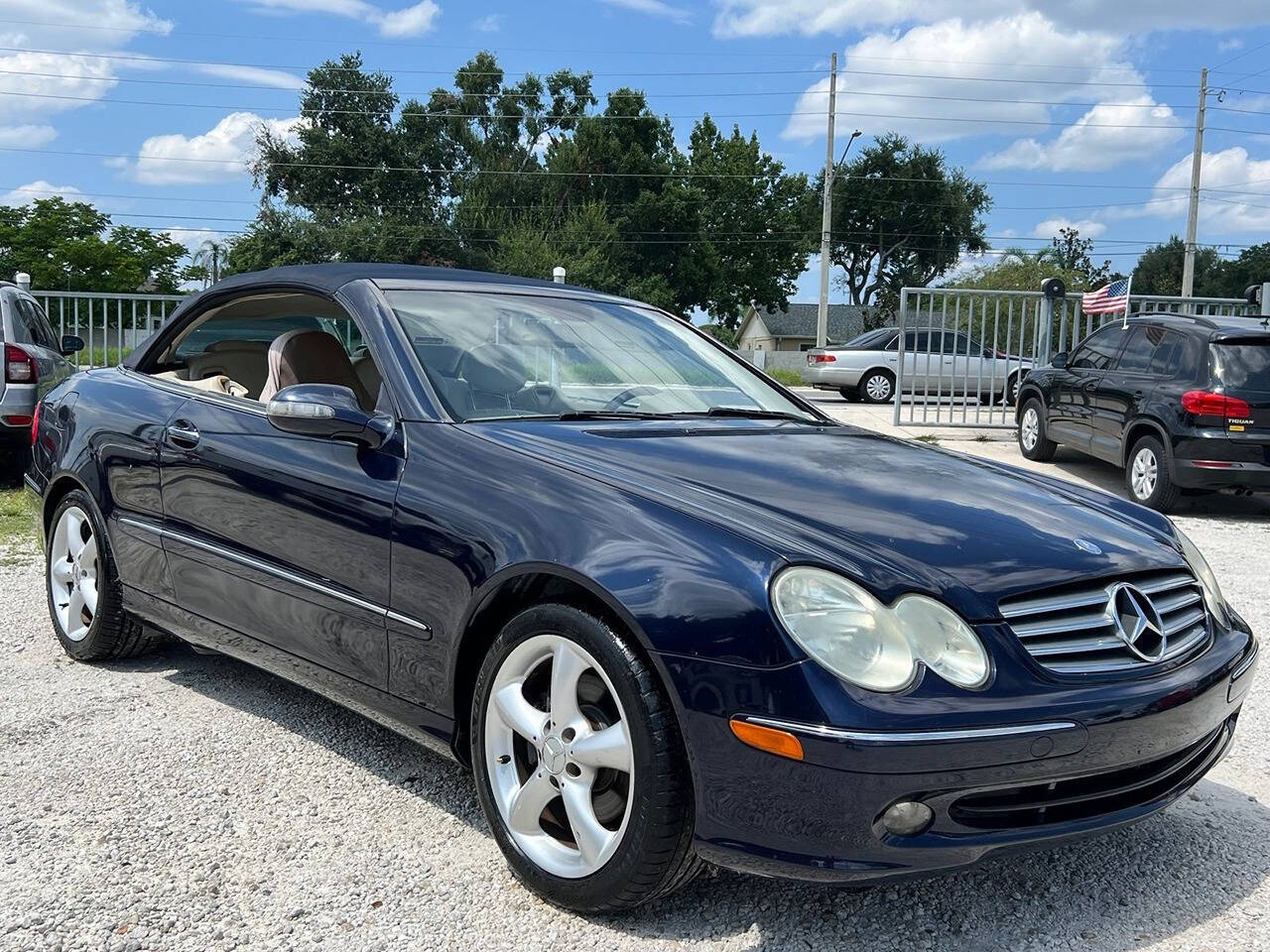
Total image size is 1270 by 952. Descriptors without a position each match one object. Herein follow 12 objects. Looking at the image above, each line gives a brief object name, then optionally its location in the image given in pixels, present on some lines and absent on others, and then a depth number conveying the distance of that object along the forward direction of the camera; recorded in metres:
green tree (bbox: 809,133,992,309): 68.44
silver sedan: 14.74
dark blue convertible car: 2.21
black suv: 8.92
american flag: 13.41
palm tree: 67.88
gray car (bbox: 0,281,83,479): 8.62
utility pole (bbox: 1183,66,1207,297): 37.35
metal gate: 14.28
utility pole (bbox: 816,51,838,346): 36.09
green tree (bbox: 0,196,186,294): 60.59
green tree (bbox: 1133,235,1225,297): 79.75
